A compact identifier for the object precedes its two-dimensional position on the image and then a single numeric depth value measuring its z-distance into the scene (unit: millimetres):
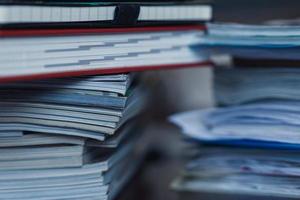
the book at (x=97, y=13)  584
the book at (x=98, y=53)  590
